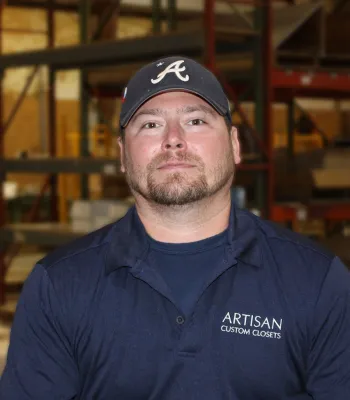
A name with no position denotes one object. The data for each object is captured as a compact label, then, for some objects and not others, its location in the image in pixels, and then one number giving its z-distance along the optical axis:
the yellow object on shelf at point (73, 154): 12.22
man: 2.15
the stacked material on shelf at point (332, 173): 6.85
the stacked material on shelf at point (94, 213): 6.75
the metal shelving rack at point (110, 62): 5.94
